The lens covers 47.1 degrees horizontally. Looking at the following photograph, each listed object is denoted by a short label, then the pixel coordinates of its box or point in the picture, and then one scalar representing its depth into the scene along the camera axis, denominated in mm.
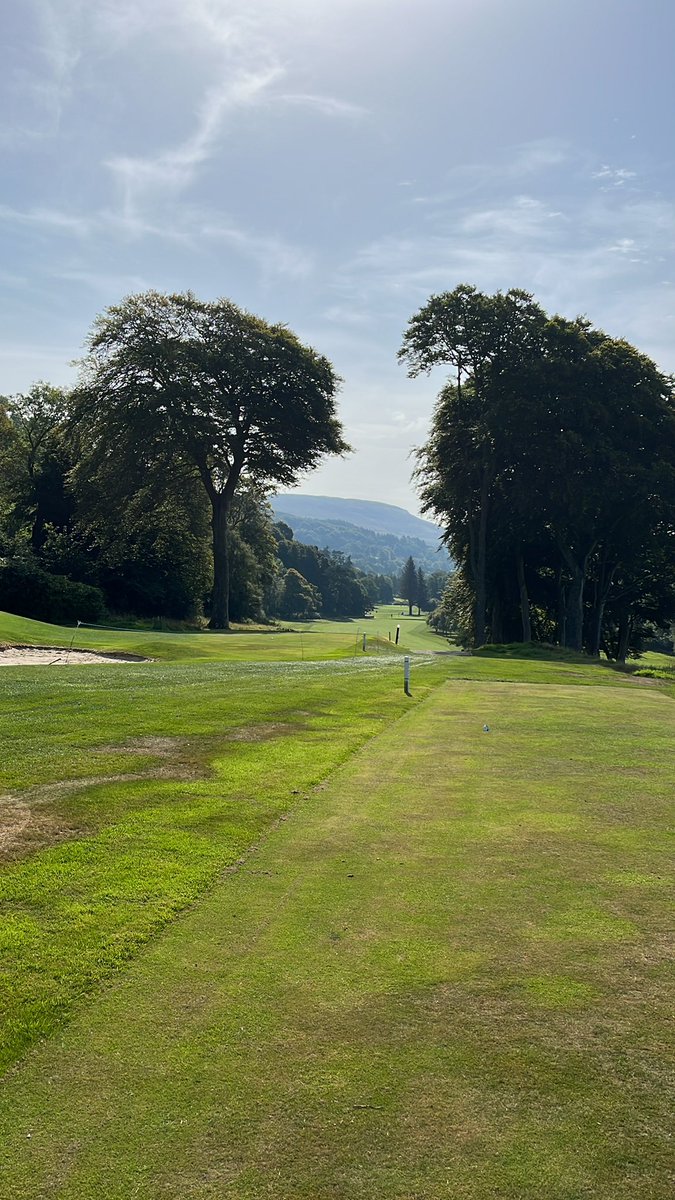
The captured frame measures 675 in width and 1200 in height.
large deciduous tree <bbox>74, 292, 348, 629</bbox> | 50656
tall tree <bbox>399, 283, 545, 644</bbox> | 50031
